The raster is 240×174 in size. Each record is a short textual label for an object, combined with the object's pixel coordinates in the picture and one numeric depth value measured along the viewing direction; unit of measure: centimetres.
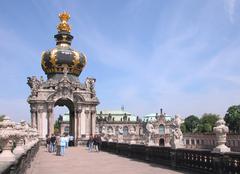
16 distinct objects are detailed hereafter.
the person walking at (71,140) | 3380
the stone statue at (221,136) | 1124
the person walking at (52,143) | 2565
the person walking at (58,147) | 2196
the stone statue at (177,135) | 1485
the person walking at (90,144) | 2660
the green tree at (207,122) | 10183
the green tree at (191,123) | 10997
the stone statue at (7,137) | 916
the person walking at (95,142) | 2691
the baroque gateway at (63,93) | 3296
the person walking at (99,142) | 2743
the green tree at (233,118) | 7973
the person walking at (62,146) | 2202
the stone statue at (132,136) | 2391
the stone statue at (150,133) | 1920
